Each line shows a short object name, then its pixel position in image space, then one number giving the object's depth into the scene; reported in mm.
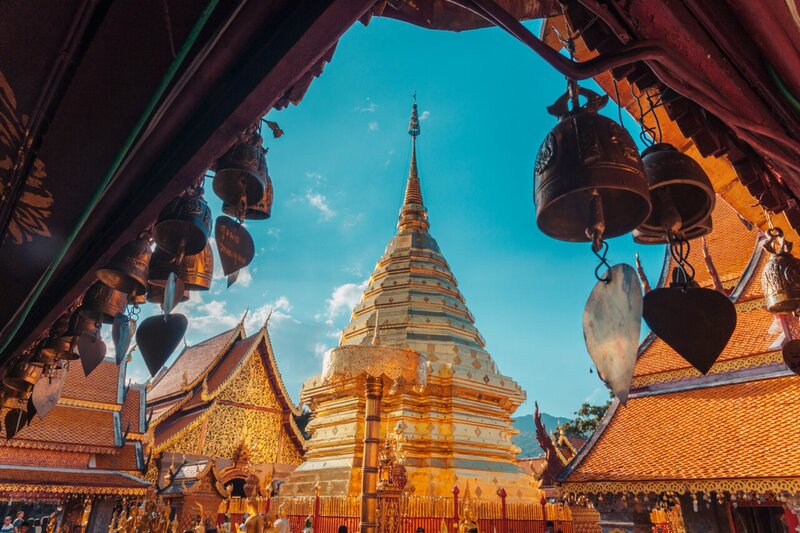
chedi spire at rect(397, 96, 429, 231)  18828
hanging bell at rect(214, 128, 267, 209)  2236
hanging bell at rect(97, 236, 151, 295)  2816
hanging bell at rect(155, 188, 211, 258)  2484
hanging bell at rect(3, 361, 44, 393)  5516
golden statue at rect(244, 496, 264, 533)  6988
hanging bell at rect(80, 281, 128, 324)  3928
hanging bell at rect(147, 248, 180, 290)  2705
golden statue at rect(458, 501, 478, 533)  7504
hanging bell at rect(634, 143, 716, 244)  1909
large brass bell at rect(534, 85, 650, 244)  1591
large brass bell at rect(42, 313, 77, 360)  4746
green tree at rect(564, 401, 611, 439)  28562
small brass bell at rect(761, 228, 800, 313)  3064
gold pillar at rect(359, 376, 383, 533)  7699
